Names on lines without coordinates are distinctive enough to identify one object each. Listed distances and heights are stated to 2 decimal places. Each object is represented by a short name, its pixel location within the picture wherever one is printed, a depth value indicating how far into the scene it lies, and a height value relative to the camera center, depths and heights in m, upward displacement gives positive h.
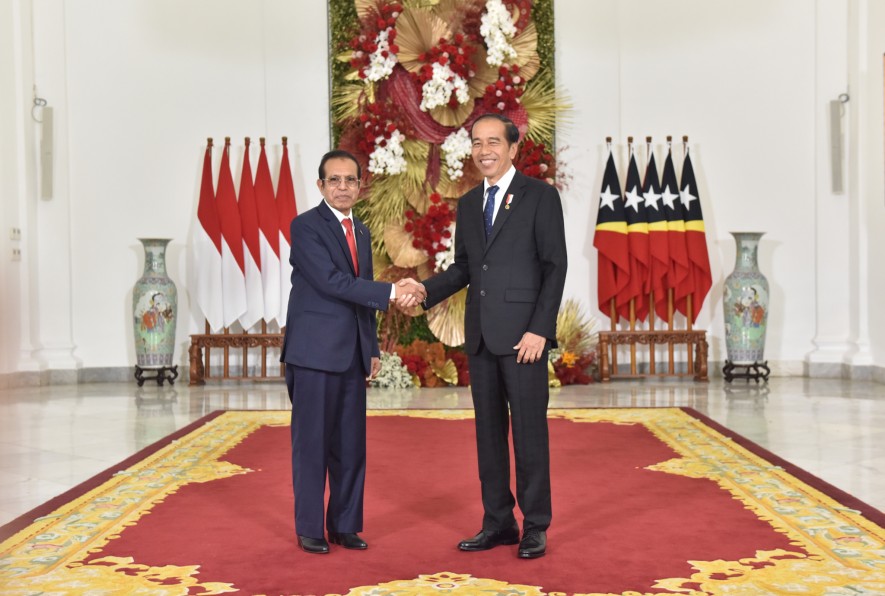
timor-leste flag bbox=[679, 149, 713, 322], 9.97 +0.41
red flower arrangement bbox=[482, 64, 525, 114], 9.91 +1.88
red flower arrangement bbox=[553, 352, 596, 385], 9.70 -0.87
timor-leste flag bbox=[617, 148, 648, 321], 9.98 +0.33
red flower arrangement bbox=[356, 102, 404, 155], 9.90 +1.58
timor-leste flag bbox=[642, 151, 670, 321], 9.95 +0.39
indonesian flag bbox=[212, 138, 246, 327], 10.05 +0.36
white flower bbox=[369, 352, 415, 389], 9.65 -0.89
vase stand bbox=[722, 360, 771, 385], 9.63 -0.90
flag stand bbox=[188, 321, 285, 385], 9.98 -0.60
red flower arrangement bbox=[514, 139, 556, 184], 9.84 +1.18
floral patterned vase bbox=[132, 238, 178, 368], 9.81 -0.22
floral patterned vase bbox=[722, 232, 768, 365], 9.55 -0.26
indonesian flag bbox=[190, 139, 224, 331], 10.05 +0.30
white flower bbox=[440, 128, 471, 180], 9.80 +1.30
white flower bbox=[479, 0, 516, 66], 9.83 +2.48
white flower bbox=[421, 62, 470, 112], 9.71 +1.90
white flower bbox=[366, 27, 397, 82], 9.91 +2.19
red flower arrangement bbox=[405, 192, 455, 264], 9.80 +0.53
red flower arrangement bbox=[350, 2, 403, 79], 9.95 +2.49
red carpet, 3.42 -1.00
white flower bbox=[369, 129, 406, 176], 9.80 +1.24
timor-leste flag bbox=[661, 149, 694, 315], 9.97 +0.39
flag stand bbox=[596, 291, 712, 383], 9.87 -0.64
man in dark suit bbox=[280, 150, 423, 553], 3.79 -0.27
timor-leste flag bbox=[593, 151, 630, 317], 9.98 +0.39
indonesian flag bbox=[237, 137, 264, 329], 10.09 +0.35
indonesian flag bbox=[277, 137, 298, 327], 10.16 +0.77
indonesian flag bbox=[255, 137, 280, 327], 10.17 +0.64
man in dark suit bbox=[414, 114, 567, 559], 3.69 -0.15
